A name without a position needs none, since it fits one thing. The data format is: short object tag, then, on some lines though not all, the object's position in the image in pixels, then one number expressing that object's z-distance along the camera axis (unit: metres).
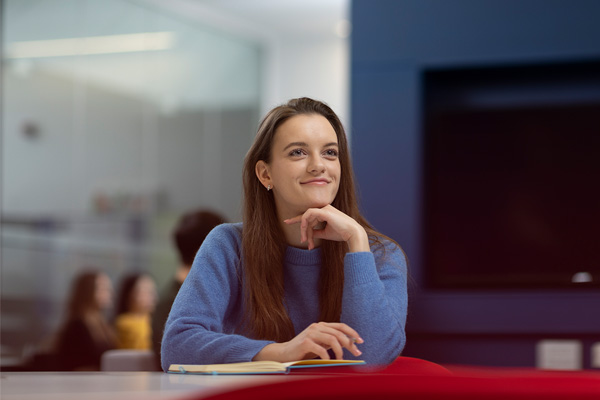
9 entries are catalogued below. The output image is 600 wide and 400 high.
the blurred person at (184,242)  3.30
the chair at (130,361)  3.12
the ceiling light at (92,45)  6.94
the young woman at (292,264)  1.84
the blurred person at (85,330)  4.96
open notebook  1.37
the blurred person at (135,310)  5.49
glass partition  6.82
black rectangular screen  3.77
